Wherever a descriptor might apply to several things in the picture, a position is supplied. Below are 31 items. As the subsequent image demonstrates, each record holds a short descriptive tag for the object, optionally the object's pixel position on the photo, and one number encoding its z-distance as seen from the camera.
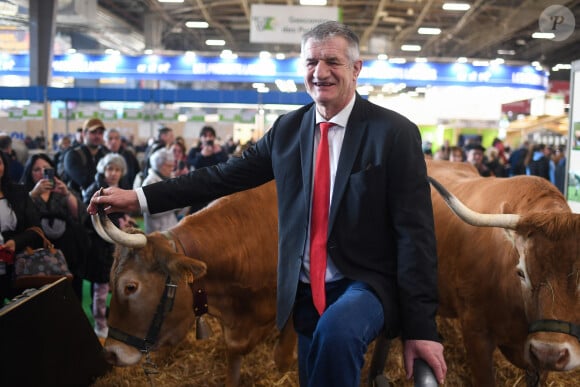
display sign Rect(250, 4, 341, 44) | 15.30
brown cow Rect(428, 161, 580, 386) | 2.70
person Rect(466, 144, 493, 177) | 9.88
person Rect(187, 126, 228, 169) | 8.46
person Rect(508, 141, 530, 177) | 12.95
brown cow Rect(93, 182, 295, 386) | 2.99
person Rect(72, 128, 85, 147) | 7.89
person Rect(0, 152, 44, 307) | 4.09
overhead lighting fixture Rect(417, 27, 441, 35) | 24.59
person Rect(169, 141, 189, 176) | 7.98
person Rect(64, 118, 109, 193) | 5.97
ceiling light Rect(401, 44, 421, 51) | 27.88
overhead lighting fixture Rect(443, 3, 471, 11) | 20.61
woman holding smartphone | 4.76
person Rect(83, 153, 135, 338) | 5.13
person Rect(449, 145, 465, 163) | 10.68
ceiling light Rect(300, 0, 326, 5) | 18.90
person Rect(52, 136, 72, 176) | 6.71
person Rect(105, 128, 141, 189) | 6.22
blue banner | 19.77
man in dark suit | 1.99
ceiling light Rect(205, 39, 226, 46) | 28.00
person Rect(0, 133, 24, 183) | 7.70
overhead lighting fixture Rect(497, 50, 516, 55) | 24.48
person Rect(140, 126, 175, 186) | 9.36
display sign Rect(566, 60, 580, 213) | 6.10
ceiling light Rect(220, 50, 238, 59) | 19.97
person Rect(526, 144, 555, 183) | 11.64
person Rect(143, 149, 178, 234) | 5.51
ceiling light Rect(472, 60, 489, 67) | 20.20
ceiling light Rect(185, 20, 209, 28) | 24.92
